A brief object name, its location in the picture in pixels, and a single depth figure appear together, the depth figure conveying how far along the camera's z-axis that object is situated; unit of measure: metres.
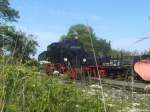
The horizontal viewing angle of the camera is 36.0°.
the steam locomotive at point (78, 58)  13.99
